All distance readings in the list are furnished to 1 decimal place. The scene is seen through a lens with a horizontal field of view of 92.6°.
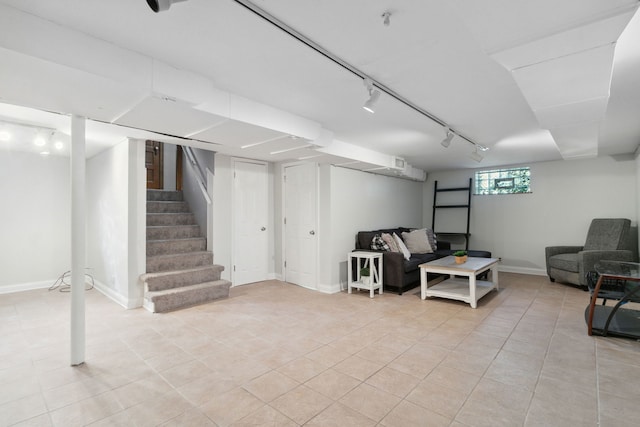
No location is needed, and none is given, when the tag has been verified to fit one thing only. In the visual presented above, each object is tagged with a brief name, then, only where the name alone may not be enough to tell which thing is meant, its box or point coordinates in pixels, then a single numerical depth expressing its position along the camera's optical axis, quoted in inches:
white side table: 178.2
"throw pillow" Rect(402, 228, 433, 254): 222.8
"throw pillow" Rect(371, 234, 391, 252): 191.3
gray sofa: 179.9
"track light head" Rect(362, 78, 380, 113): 89.8
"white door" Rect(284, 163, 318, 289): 195.6
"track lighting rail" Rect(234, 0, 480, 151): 60.2
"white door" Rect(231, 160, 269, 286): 199.2
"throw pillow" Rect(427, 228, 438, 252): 231.2
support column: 96.7
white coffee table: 155.0
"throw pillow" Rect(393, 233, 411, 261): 196.1
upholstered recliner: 178.1
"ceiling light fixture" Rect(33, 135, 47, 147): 155.1
